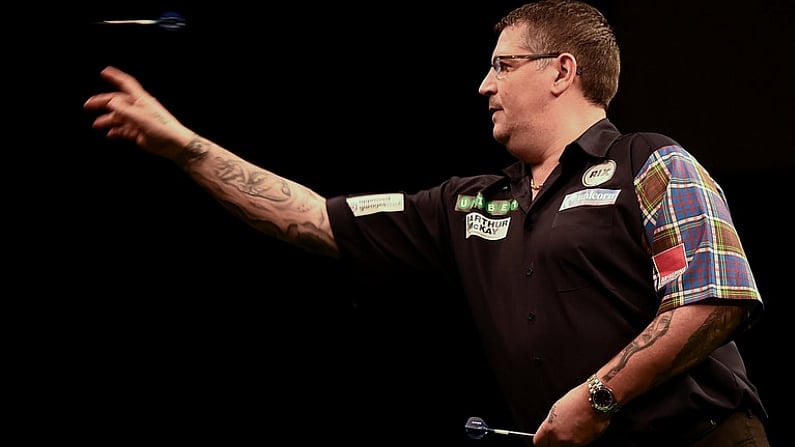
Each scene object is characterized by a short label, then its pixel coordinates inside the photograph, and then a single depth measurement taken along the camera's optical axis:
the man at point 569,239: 5.74
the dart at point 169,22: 5.91
